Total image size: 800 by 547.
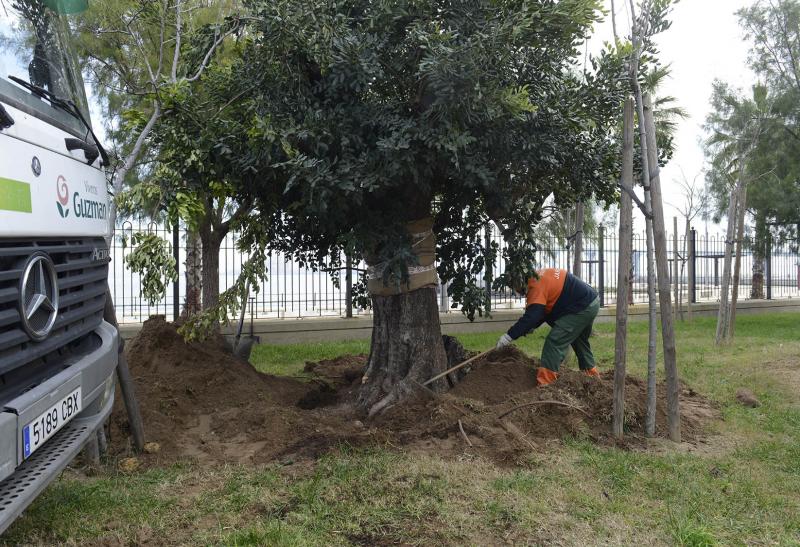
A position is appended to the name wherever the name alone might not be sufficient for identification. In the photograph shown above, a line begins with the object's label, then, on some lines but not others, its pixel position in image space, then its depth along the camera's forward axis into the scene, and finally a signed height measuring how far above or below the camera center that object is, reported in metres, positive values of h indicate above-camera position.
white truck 2.58 +0.01
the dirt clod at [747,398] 6.43 -1.30
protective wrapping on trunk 6.03 -0.04
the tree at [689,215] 14.99 +1.04
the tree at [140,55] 5.32 +2.30
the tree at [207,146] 5.22 +0.91
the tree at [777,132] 14.19 +2.70
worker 6.19 -0.47
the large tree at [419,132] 4.73 +1.00
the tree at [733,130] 13.27 +2.79
